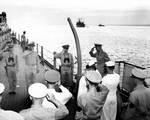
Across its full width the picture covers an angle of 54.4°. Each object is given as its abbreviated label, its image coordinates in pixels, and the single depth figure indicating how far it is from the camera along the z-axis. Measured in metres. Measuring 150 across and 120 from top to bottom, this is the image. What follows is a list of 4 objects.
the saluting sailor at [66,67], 4.82
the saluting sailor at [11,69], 5.08
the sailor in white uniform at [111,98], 2.75
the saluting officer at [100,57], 4.55
